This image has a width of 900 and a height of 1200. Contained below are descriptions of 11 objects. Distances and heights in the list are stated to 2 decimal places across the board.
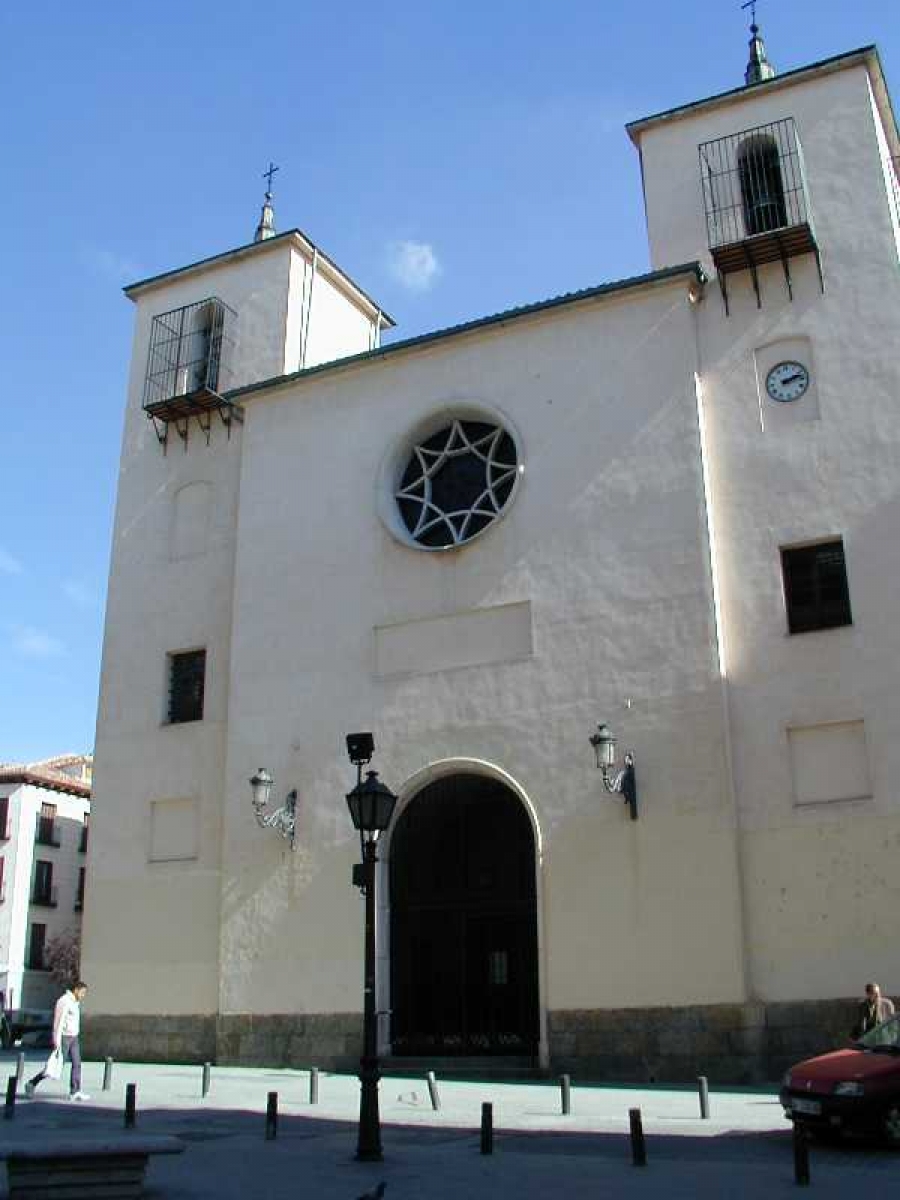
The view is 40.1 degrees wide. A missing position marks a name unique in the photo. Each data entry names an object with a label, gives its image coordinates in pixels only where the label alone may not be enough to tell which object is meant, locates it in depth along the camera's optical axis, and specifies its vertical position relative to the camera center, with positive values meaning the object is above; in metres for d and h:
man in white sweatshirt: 14.60 -0.20
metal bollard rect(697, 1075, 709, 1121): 12.34 -0.83
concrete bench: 7.59 -0.89
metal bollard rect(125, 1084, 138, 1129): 11.77 -0.83
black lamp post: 10.34 +0.83
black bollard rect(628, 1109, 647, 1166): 9.55 -0.96
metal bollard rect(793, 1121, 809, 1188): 8.67 -1.01
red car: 10.34 -0.68
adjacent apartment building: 45.59 +5.27
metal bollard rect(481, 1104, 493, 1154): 10.18 -0.91
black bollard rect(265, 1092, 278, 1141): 11.36 -0.89
